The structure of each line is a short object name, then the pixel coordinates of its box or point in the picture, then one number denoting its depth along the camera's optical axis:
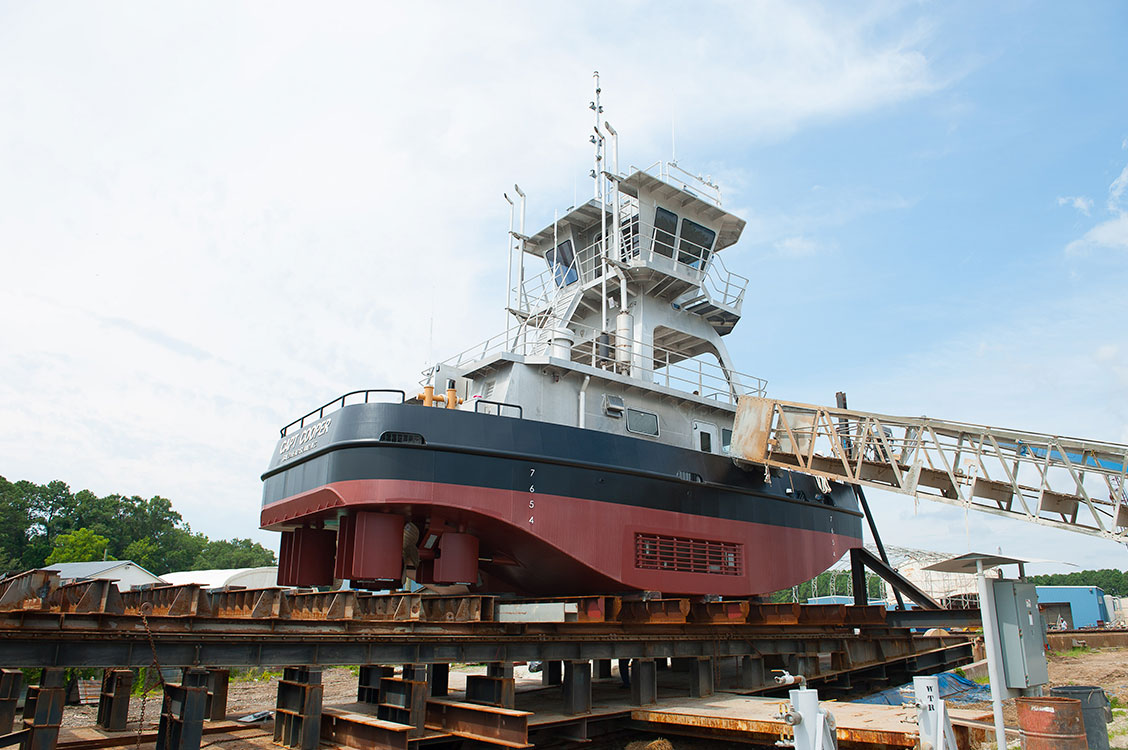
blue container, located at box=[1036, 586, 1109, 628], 38.23
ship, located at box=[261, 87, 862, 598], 12.23
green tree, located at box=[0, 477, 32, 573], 61.78
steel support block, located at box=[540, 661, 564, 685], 14.02
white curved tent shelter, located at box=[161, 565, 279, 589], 40.28
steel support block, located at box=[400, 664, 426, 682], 9.12
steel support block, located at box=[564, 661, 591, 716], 10.03
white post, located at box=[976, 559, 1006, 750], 6.87
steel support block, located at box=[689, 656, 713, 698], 11.55
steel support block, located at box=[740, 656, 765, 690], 12.57
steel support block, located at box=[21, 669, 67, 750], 6.57
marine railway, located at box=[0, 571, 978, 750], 7.10
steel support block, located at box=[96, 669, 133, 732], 10.69
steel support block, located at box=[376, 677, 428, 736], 8.87
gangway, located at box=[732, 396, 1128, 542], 11.18
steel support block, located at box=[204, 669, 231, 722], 11.17
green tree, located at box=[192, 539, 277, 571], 89.00
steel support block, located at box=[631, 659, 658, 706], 10.66
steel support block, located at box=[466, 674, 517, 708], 9.28
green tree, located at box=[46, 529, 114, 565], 49.94
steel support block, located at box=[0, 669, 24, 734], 8.64
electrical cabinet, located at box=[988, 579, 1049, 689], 7.59
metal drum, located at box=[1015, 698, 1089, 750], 6.27
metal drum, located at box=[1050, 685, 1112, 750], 7.03
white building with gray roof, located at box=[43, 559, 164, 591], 35.16
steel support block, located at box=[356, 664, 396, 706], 11.00
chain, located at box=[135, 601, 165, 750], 7.10
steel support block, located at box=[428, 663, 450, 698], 10.89
